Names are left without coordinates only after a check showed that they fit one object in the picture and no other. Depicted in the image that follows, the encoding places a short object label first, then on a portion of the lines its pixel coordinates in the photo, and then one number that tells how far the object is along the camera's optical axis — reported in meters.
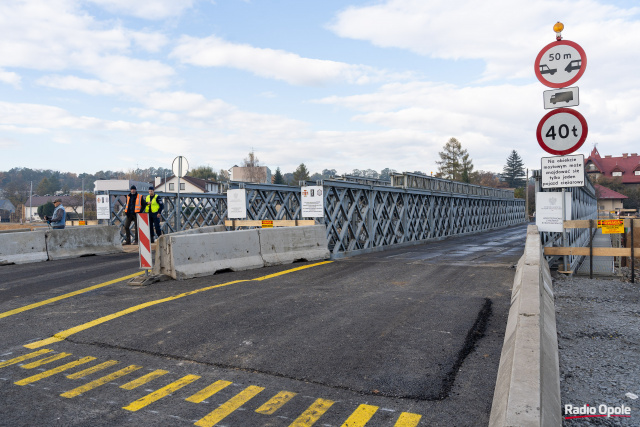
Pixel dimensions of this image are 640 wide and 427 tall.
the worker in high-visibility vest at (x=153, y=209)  13.74
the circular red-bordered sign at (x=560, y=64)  7.17
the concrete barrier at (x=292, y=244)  10.17
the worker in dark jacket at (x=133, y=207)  13.45
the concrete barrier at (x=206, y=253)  8.55
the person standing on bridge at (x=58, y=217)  13.39
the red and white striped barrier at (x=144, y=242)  8.31
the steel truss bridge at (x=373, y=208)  13.06
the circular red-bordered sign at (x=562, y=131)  7.16
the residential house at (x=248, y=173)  80.62
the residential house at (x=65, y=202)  83.06
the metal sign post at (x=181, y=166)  13.52
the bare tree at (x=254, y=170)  80.81
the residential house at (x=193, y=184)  78.25
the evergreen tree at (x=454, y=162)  80.12
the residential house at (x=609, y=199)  69.50
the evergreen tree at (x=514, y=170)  124.31
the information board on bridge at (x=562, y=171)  7.49
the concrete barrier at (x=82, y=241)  12.30
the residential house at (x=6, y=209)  97.50
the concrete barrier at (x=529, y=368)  2.46
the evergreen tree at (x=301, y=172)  98.04
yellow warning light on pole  7.34
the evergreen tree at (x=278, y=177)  96.50
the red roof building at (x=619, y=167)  89.12
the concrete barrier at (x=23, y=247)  11.25
